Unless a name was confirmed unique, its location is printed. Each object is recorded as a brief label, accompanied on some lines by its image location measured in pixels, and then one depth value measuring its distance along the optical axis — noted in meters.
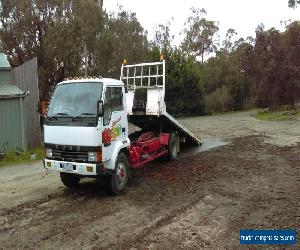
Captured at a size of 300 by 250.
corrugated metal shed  10.02
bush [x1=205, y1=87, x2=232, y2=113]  28.49
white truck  5.66
